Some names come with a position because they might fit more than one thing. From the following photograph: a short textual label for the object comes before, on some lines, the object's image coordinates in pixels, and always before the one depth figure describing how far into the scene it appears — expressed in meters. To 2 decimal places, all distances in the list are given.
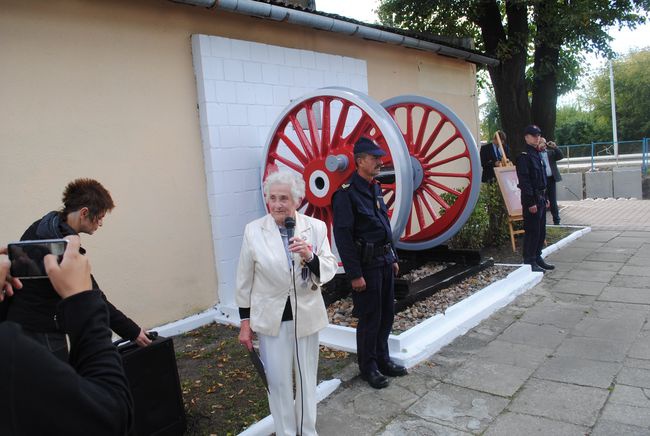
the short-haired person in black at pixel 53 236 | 2.23
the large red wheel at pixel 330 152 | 4.47
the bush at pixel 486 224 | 7.50
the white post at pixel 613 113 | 33.93
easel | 7.40
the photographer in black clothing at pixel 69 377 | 1.03
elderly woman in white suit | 2.67
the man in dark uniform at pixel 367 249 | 3.49
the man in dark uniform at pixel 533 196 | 6.31
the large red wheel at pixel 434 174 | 5.70
